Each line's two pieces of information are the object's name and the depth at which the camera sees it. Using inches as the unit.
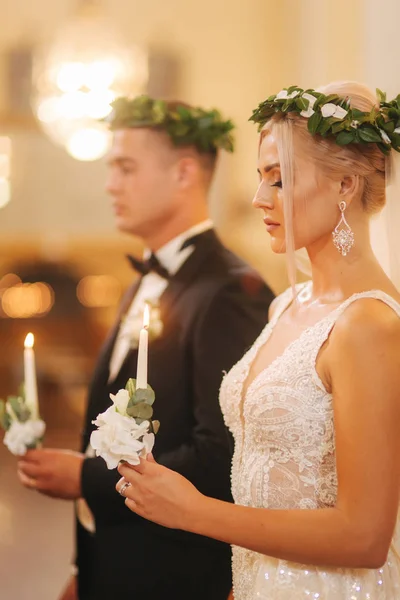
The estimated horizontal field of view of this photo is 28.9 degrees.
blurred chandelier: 187.5
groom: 96.1
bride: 58.7
